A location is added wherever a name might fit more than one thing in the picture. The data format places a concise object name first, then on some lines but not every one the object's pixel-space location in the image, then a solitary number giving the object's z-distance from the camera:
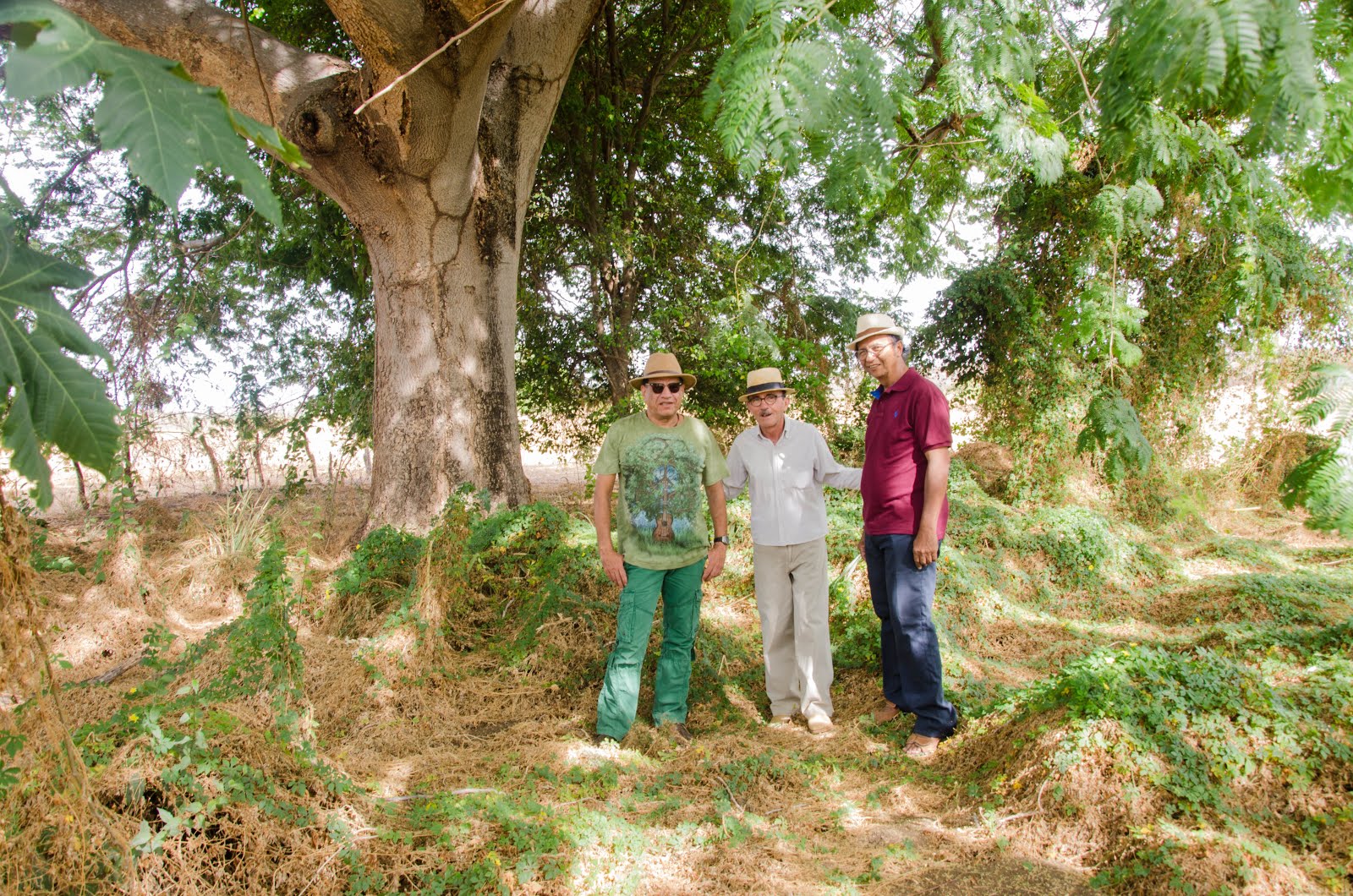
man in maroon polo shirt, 4.18
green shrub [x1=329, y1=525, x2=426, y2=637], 5.82
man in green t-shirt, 4.36
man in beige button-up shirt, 4.62
